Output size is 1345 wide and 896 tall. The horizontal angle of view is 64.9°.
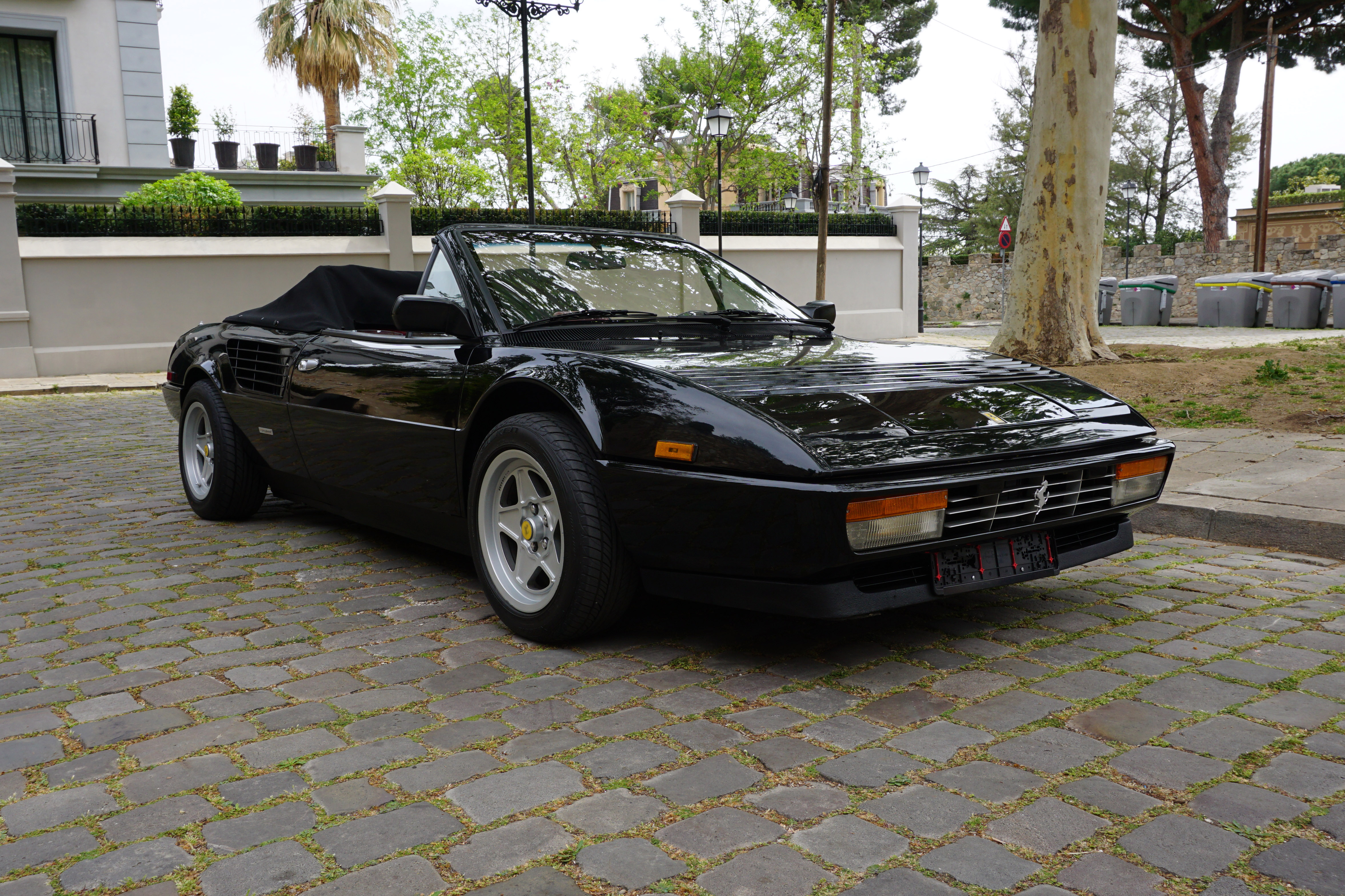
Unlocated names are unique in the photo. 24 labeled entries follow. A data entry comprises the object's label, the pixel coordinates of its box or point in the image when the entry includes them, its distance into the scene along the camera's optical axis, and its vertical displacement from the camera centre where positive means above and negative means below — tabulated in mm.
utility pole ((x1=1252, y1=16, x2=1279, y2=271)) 28953 +4133
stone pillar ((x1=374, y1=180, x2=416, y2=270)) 18719 +1502
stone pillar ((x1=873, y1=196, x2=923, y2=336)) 24062 +1156
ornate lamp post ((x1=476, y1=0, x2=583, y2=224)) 15062 +4181
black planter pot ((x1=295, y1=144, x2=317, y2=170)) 25062 +3576
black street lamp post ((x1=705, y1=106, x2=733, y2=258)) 22498 +3857
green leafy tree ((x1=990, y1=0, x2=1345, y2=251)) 31172 +7450
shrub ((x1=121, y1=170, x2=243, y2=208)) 17781 +2031
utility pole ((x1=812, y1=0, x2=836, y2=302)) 21016 +2688
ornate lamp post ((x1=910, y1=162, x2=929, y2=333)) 34219 +3877
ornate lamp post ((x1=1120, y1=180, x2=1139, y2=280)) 42375 +4051
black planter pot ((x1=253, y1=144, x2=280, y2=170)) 24984 +3602
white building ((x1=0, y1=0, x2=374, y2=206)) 21062 +4262
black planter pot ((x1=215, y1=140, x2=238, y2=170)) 24266 +3571
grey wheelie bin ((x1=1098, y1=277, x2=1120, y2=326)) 29375 -174
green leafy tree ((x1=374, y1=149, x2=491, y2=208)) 28016 +3445
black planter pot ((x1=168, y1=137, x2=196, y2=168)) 23406 +3488
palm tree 28281 +7181
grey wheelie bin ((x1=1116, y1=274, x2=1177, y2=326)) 28531 -264
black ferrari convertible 2982 -452
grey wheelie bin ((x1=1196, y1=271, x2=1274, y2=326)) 25766 -263
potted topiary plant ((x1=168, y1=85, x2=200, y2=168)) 23438 +4111
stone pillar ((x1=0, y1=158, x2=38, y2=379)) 15859 +304
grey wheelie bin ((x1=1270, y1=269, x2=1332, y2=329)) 24203 -274
